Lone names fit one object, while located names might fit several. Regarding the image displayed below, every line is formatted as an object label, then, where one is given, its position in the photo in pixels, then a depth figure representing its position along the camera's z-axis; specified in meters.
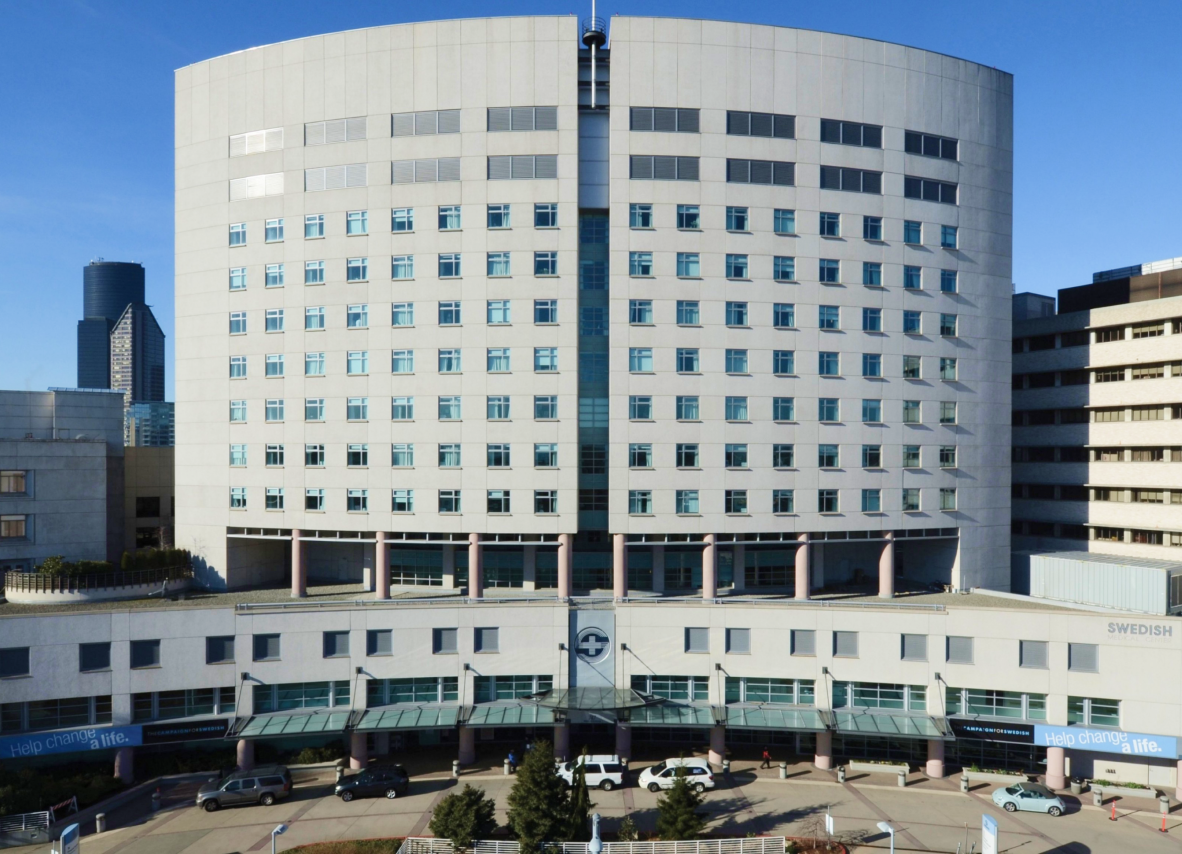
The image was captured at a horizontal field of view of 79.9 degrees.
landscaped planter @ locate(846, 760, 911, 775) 41.94
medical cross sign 43.59
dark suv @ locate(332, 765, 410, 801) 38.06
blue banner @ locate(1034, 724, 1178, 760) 38.16
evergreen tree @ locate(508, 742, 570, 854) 30.48
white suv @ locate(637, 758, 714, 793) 38.72
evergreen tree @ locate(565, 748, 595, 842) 30.81
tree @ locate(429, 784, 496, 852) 30.89
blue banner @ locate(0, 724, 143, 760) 37.28
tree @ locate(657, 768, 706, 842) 30.87
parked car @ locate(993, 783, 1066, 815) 37.22
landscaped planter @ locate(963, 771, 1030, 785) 40.69
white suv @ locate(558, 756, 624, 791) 39.09
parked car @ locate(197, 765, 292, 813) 37.09
